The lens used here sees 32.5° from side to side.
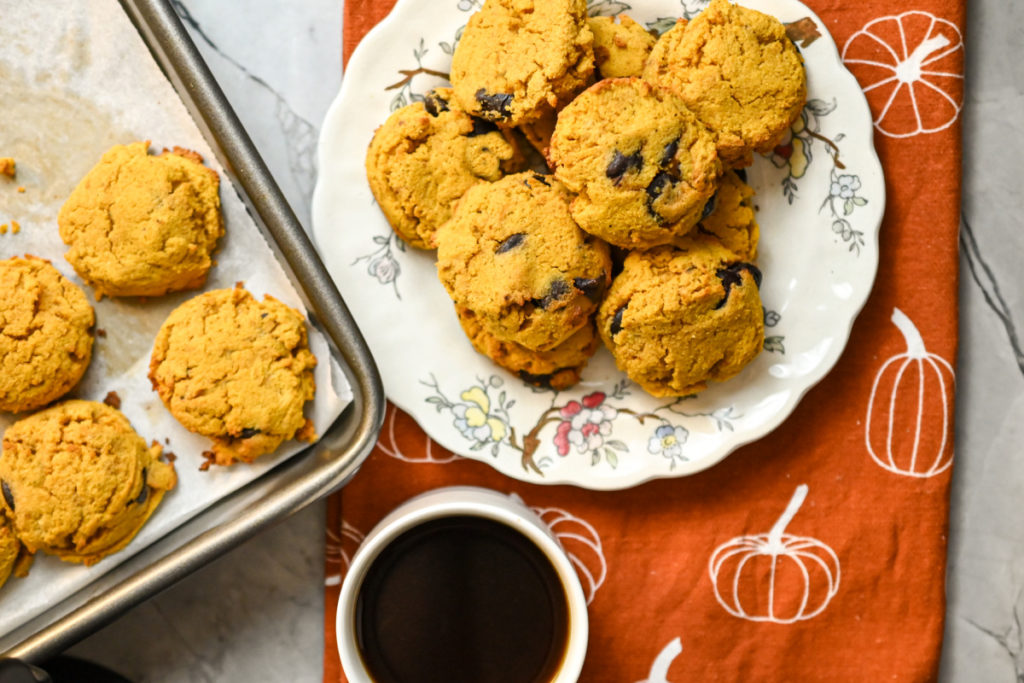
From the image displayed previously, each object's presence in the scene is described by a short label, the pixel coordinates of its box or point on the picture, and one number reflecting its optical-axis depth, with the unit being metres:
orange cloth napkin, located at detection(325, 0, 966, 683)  0.71
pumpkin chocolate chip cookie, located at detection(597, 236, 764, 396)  0.66
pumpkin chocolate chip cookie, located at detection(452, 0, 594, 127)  0.66
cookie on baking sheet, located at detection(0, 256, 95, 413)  0.68
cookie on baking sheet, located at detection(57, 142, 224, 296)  0.68
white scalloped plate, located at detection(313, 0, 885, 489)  0.69
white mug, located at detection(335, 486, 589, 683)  0.66
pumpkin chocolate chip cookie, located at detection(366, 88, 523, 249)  0.68
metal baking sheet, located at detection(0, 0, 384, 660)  0.67
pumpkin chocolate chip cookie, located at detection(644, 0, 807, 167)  0.66
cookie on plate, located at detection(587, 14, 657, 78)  0.68
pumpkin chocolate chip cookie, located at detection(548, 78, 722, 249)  0.65
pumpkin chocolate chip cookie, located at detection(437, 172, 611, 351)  0.66
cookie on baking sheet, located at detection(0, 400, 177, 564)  0.67
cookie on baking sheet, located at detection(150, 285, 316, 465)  0.68
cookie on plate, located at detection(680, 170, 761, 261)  0.68
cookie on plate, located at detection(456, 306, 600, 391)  0.69
